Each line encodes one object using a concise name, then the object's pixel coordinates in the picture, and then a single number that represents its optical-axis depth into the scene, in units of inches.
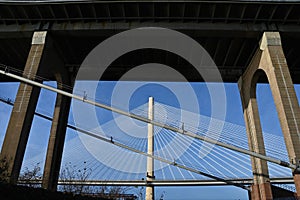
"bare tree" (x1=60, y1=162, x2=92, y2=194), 390.7
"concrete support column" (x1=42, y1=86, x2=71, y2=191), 744.5
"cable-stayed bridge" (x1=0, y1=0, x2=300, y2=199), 608.3
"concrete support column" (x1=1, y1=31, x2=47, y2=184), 548.4
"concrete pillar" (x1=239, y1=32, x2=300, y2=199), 576.7
